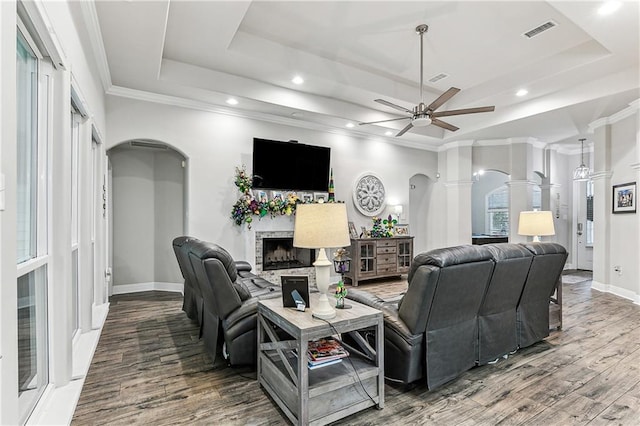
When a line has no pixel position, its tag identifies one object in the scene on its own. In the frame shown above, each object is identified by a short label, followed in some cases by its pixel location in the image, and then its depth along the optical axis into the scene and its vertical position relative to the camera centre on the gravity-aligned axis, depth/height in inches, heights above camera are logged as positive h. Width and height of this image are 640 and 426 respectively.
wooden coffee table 80.0 -41.1
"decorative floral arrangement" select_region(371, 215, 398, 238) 268.1 -11.6
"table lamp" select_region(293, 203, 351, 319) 86.7 -5.2
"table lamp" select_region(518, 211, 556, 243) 167.0 -5.9
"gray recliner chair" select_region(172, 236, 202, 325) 133.1 -30.7
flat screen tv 219.9 +32.3
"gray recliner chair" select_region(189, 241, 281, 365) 105.7 -29.5
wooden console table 250.8 -34.3
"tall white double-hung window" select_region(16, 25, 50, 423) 70.1 -2.1
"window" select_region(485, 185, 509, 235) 423.8 +1.7
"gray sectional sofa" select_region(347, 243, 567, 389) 93.0 -29.4
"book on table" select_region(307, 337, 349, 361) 89.4 -37.4
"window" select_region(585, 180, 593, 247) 326.0 -5.3
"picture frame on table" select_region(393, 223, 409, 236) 282.8 -13.8
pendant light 275.4 +31.9
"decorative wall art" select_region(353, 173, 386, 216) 267.6 +14.5
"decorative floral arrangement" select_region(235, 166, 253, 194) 211.6 +20.0
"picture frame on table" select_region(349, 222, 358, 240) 256.5 -13.9
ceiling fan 156.8 +48.6
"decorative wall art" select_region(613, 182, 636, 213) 212.5 +9.3
